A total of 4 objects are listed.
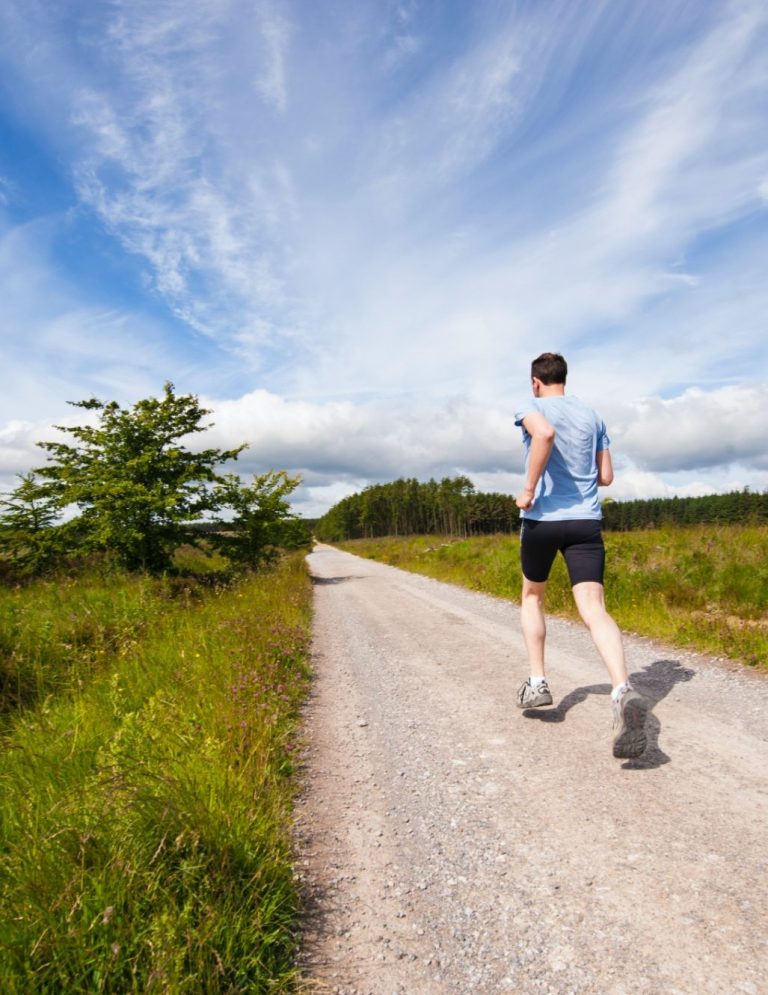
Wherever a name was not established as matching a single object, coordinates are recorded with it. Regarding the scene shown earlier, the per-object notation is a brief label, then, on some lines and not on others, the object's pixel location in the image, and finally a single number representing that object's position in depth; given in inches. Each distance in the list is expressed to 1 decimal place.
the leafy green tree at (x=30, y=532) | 492.4
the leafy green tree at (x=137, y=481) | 460.1
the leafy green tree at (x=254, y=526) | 603.2
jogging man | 138.1
